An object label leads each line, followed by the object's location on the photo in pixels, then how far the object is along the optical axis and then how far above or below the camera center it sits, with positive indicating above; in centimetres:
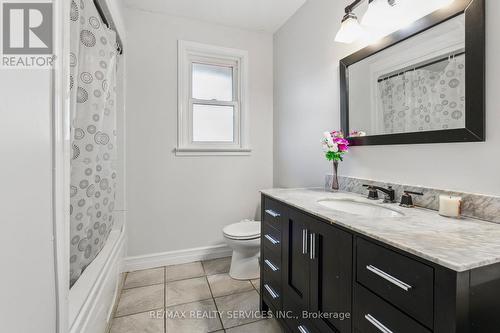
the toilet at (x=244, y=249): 204 -76
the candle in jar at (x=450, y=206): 102 -18
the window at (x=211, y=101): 247 +69
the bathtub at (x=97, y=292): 105 -66
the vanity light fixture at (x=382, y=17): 123 +84
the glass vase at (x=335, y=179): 171 -11
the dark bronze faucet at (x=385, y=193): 134 -17
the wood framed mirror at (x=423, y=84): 104 +43
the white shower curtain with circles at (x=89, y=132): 124 +19
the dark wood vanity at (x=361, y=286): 60 -40
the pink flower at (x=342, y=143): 163 +14
